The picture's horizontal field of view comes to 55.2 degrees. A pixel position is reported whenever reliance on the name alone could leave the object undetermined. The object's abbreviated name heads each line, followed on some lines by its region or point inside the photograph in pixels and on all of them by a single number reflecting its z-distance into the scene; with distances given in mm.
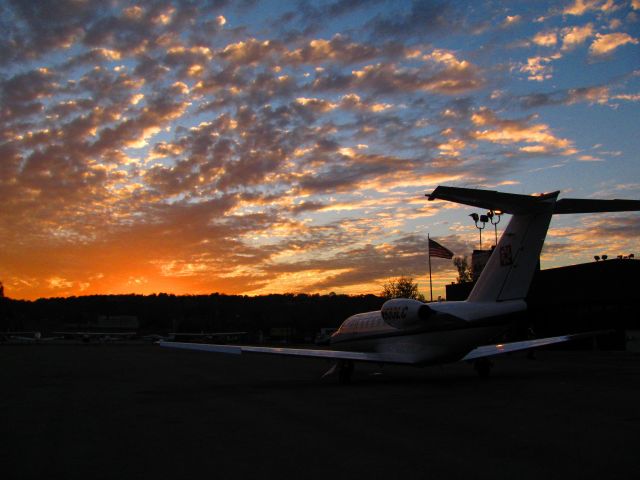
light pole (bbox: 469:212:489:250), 58528
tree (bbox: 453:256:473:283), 101494
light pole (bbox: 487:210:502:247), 55212
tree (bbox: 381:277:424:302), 99812
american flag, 48562
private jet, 19047
